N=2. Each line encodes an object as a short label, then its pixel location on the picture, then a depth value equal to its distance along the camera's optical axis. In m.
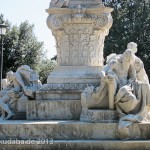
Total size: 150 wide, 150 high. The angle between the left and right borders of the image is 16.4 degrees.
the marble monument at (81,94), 11.05
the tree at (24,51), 41.28
